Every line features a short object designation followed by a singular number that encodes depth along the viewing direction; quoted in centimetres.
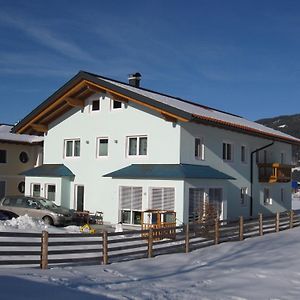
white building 2227
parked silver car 2281
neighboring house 3130
